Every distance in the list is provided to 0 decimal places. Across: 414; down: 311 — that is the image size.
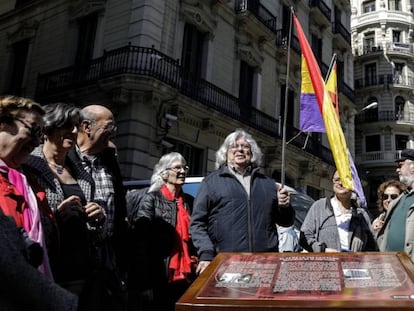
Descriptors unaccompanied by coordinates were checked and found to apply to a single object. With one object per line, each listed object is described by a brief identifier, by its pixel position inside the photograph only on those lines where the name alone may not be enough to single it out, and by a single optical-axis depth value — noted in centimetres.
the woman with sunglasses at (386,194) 511
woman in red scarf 344
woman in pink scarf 129
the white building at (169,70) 1221
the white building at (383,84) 3048
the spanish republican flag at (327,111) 464
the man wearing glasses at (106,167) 298
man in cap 368
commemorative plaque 174
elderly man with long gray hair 313
